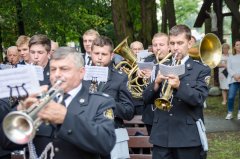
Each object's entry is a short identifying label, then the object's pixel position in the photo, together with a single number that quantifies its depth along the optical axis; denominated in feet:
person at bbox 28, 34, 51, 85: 19.86
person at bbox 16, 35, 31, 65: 25.40
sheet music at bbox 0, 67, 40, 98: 11.28
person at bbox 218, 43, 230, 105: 47.91
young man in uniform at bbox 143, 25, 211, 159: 17.43
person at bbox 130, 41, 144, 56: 32.79
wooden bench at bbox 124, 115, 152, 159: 21.13
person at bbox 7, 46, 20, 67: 32.19
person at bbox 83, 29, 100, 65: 23.61
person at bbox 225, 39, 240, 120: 41.19
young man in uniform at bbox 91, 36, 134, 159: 18.73
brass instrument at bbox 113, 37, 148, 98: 25.40
